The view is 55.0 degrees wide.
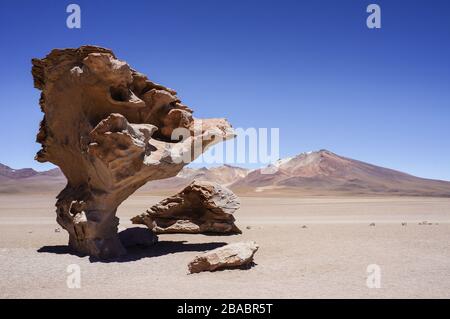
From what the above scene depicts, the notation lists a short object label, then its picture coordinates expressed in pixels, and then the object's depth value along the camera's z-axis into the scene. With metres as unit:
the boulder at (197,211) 16.23
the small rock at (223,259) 9.42
